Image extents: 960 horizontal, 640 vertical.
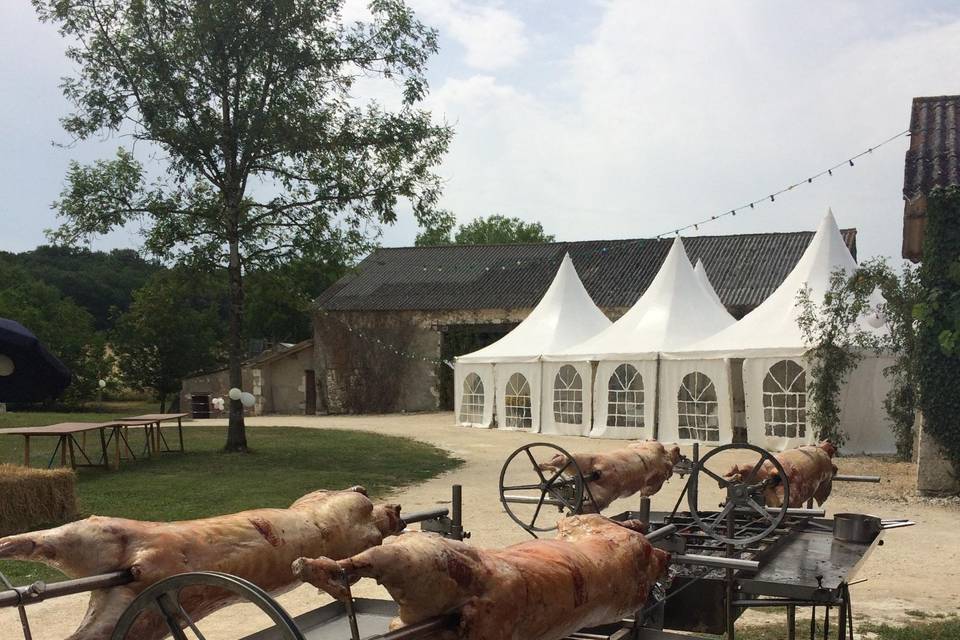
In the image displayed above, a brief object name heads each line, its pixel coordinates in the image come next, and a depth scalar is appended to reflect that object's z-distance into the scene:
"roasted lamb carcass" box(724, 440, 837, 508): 5.64
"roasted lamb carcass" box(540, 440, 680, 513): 5.66
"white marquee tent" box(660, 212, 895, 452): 17.78
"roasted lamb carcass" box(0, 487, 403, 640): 2.27
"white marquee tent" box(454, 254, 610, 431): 23.06
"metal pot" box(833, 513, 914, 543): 5.05
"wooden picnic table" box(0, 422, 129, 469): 12.27
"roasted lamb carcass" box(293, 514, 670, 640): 2.21
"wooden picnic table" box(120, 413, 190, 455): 15.63
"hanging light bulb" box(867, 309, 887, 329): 16.15
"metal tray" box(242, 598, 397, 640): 3.07
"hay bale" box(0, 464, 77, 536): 9.10
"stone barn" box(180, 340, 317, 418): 35.22
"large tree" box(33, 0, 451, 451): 16.34
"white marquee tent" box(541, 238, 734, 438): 20.52
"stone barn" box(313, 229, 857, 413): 33.25
